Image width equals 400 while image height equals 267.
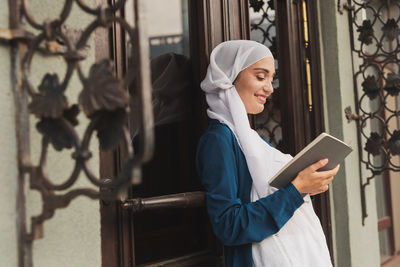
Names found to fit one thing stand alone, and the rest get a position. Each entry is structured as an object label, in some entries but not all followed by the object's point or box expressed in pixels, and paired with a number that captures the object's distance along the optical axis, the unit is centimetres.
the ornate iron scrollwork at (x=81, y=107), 90
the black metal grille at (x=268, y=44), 258
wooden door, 182
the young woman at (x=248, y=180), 159
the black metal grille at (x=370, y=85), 288
